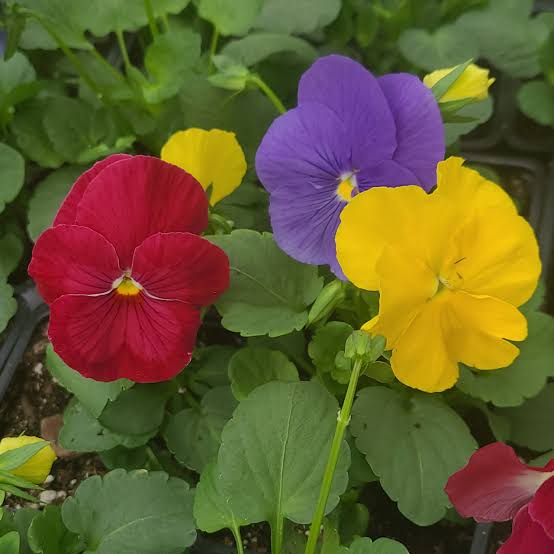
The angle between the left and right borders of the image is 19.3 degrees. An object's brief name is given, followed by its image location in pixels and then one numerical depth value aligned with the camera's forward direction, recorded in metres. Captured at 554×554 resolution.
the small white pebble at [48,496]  0.56
